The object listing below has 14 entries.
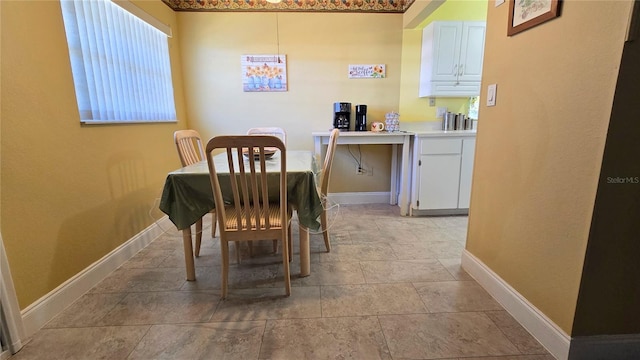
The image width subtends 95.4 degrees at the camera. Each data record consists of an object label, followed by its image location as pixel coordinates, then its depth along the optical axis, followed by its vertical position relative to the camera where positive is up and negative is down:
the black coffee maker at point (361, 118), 3.36 +0.01
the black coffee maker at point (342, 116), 3.32 +0.03
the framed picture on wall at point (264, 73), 3.30 +0.52
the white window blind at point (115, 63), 1.83 +0.43
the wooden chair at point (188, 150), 2.12 -0.23
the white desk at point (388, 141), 3.08 -0.23
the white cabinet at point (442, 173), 2.95 -0.55
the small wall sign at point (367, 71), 3.39 +0.55
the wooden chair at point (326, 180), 2.07 -0.45
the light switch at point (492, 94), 1.66 +0.14
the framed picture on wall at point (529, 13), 1.24 +0.47
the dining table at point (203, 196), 1.66 -0.43
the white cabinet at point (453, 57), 3.00 +0.64
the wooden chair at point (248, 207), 1.39 -0.47
